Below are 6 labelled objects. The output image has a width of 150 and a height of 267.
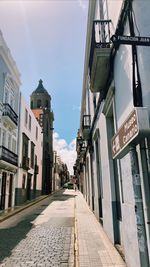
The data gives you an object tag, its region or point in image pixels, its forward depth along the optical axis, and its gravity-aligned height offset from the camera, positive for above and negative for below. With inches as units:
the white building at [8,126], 593.9 +155.6
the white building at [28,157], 752.3 +82.4
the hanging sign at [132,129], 96.4 +22.4
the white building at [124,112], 107.2 +50.3
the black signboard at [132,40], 115.8 +73.2
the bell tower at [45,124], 1370.6 +357.6
